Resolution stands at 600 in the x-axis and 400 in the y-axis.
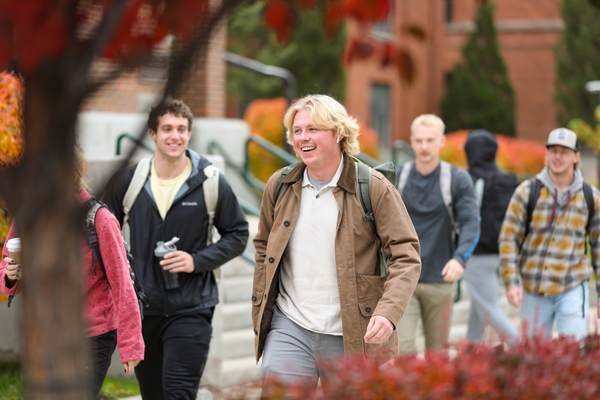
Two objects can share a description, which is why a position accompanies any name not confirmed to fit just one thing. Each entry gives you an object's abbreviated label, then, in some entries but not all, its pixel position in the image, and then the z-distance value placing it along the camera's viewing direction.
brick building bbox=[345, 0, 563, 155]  59.12
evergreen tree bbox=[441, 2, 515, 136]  56.03
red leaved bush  4.66
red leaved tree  3.75
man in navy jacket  9.16
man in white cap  11.16
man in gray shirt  11.56
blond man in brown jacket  7.43
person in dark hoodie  13.28
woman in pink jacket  7.75
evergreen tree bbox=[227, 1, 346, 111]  48.34
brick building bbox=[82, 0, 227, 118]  22.86
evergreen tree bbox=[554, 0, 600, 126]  49.97
